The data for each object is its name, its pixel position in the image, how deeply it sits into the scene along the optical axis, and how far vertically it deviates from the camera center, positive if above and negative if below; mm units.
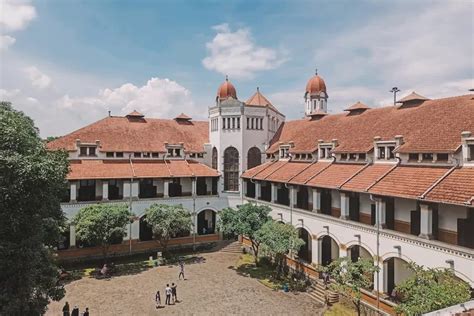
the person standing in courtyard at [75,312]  18516 -7978
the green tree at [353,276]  18078 -6030
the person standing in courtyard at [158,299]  21047 -8316
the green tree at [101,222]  26047 -4568
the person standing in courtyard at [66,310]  18625 -7923
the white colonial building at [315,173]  17656 -806
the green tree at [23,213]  12305 -1899
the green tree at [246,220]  26984 -4579
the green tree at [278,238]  23891 -5310
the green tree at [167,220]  28359 -4733
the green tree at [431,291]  12977 -5087
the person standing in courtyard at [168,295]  21562 -8231
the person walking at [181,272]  25719 -8083
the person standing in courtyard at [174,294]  21859 -8299
